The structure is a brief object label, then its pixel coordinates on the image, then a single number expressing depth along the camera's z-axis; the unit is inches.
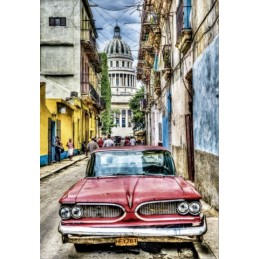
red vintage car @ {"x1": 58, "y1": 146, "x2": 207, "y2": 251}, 148.4
